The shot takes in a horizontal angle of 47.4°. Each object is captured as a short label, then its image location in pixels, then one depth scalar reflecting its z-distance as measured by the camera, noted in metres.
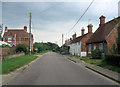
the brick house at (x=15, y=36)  53.22
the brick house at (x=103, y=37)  22.52
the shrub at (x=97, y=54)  23.62
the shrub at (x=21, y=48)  34.16
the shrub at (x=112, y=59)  12.36
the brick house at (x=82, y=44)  37.88
